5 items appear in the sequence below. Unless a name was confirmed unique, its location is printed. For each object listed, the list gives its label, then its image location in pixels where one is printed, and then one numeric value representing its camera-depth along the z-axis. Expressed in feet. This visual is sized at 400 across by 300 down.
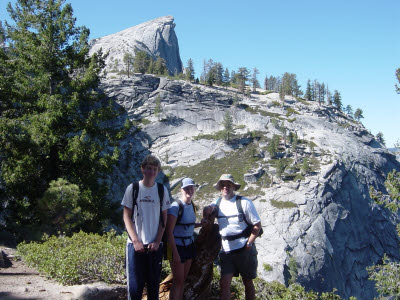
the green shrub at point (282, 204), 190.80
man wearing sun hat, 15.19
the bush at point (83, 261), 17.60
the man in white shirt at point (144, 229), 12.36
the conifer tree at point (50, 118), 34.32
